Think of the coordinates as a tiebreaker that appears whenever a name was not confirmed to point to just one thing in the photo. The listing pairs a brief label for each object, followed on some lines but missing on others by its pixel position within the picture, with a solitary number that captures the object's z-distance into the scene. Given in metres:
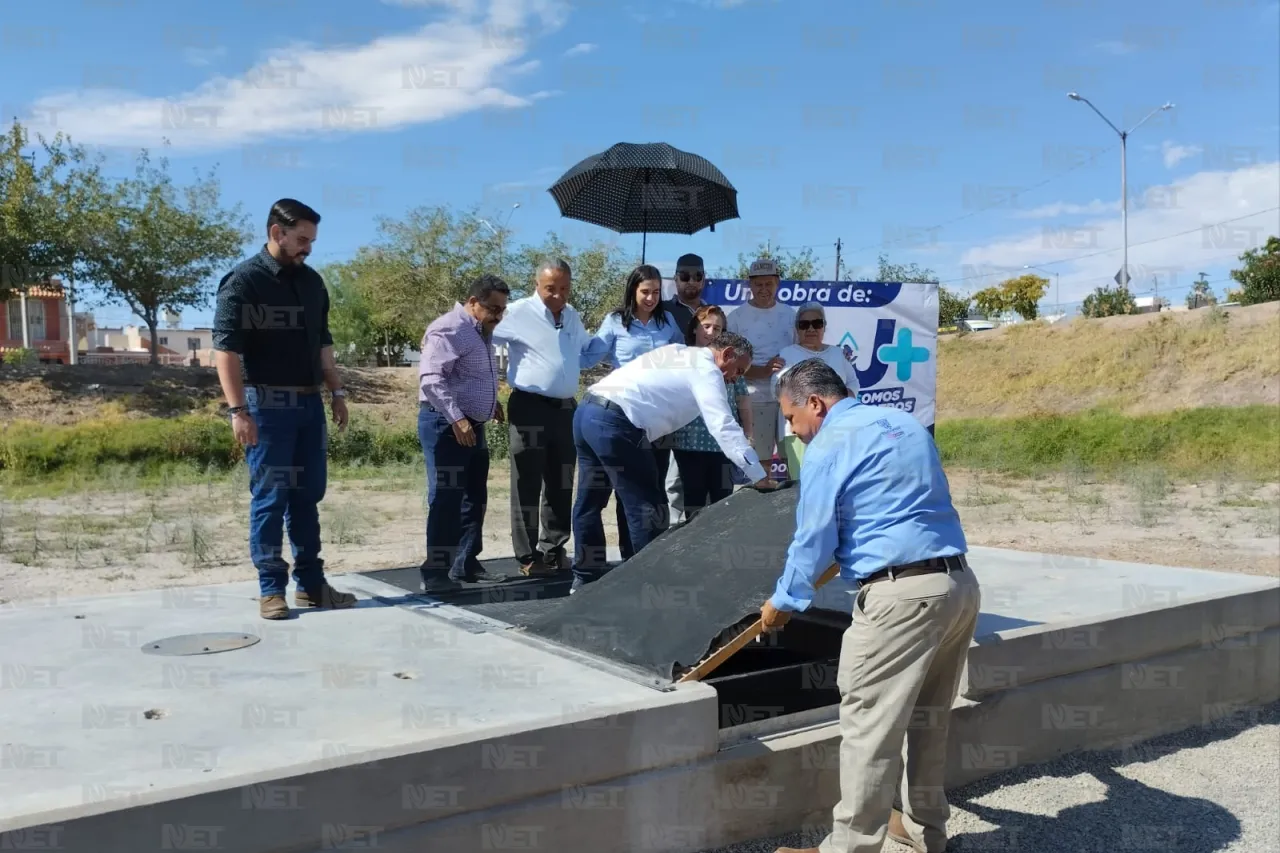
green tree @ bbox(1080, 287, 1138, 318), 39.50
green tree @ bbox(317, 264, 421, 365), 56.72
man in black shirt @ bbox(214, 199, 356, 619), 4.91
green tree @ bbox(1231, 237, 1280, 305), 37.59
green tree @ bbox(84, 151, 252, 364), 29.06
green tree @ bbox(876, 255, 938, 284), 40.00
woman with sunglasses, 6.64
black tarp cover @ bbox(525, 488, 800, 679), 4.19
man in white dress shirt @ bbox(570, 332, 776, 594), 5.14
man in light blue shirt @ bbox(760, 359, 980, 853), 3.40
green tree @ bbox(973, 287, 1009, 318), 57.81
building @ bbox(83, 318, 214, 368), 103.11
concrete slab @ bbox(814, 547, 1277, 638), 5.42
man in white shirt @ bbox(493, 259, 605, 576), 6.19
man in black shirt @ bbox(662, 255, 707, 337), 6.64
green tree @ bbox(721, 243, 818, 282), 35.66
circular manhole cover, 4.40
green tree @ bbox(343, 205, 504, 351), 39.12
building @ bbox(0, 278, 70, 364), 61.27
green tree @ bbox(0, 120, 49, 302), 26.33
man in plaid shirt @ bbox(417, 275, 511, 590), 5.79
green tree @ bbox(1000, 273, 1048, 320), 56.69
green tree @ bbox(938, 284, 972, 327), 48.44
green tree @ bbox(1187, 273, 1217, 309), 43.44
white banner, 9.05
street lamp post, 34.01
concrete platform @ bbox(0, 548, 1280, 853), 2.94
